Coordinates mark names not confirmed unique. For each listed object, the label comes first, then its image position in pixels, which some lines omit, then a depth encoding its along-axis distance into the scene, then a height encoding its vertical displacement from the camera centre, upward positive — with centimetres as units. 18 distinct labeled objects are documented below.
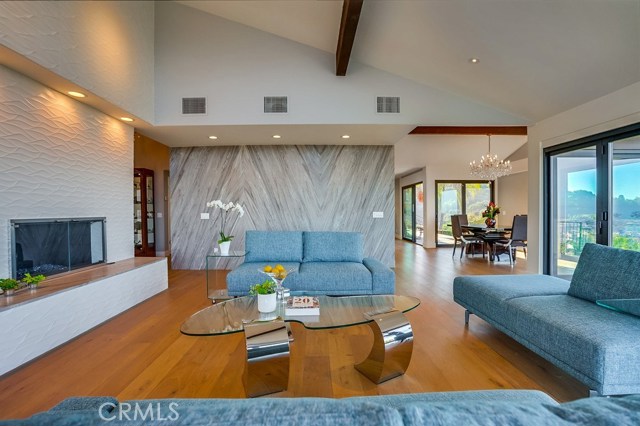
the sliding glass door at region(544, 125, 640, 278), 332 +17
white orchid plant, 573 -11
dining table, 671 -60
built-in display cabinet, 704 +4
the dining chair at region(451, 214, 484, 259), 711 -60
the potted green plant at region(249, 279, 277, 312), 220 -64
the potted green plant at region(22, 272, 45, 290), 258 -60
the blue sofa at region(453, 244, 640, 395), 165 -73
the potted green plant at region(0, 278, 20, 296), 241 -60
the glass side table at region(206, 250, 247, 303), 388 -112
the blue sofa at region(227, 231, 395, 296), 350 -71
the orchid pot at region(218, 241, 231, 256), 393 -48
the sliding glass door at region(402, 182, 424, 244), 1030 -11
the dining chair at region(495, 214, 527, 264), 635 -56
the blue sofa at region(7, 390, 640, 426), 53 -38
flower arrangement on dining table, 721 -12
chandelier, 736 +106
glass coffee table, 184 -78
